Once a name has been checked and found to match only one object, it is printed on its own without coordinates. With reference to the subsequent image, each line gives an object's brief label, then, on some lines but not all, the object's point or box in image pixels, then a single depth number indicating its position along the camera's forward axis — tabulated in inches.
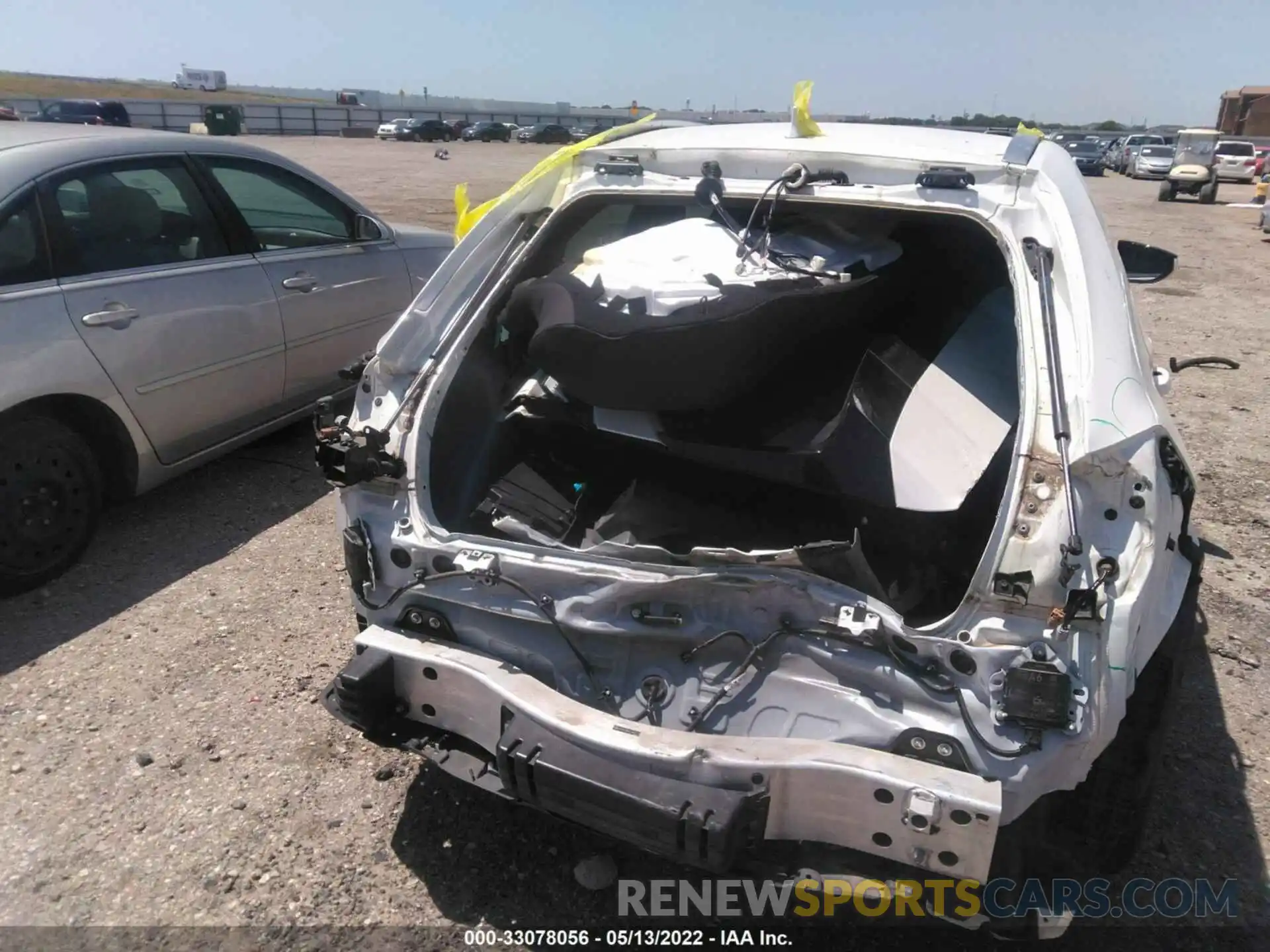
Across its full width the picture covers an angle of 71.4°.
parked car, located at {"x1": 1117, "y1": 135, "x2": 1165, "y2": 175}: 1349.7
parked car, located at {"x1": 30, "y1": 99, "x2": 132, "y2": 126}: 1163.9
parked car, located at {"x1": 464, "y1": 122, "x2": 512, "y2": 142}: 1940.2
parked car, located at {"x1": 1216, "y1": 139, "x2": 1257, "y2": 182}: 1127.6
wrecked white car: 72.2
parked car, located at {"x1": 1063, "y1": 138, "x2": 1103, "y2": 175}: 1311.5
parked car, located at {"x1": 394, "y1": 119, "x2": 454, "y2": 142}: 1808.6
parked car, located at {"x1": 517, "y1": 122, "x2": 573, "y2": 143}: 1918.1
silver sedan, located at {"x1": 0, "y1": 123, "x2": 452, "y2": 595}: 140.2
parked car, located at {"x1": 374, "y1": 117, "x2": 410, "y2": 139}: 1802.4
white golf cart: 907.4
